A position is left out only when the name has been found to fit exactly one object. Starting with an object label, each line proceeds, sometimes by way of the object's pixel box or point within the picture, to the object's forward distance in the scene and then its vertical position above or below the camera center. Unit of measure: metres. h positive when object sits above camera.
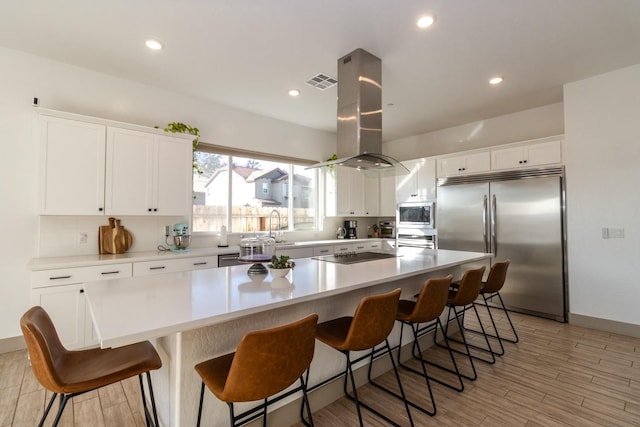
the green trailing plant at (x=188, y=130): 3.65 +1.13
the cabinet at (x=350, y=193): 5.50 +0.53
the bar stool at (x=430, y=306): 2.03 -0.59
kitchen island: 1.21 -0.38
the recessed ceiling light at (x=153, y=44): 2.70 +1.62
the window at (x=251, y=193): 4.23 +0.44
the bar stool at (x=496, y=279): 2.88 -0.57
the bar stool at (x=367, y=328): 1.62 -0.60
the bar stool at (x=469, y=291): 2.43 -0.58
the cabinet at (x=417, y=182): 4.95 +0.67
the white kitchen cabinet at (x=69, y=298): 2.61 -0.67
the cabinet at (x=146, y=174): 3.16 +0.54
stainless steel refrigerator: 3.71 -0.11
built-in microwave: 4.93 +0.10
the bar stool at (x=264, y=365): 1.17 -0.59
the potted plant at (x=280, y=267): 1.96 -0.30
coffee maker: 5.82 -0.15
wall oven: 4.91 -0.28
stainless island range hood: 2.86 +1.08
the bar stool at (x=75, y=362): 1.19 -0.66
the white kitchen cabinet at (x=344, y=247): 4.89 -0.43
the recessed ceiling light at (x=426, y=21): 2.38 +1.61
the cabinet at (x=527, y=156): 3.75 +0.85
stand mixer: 3.59 -0.21
